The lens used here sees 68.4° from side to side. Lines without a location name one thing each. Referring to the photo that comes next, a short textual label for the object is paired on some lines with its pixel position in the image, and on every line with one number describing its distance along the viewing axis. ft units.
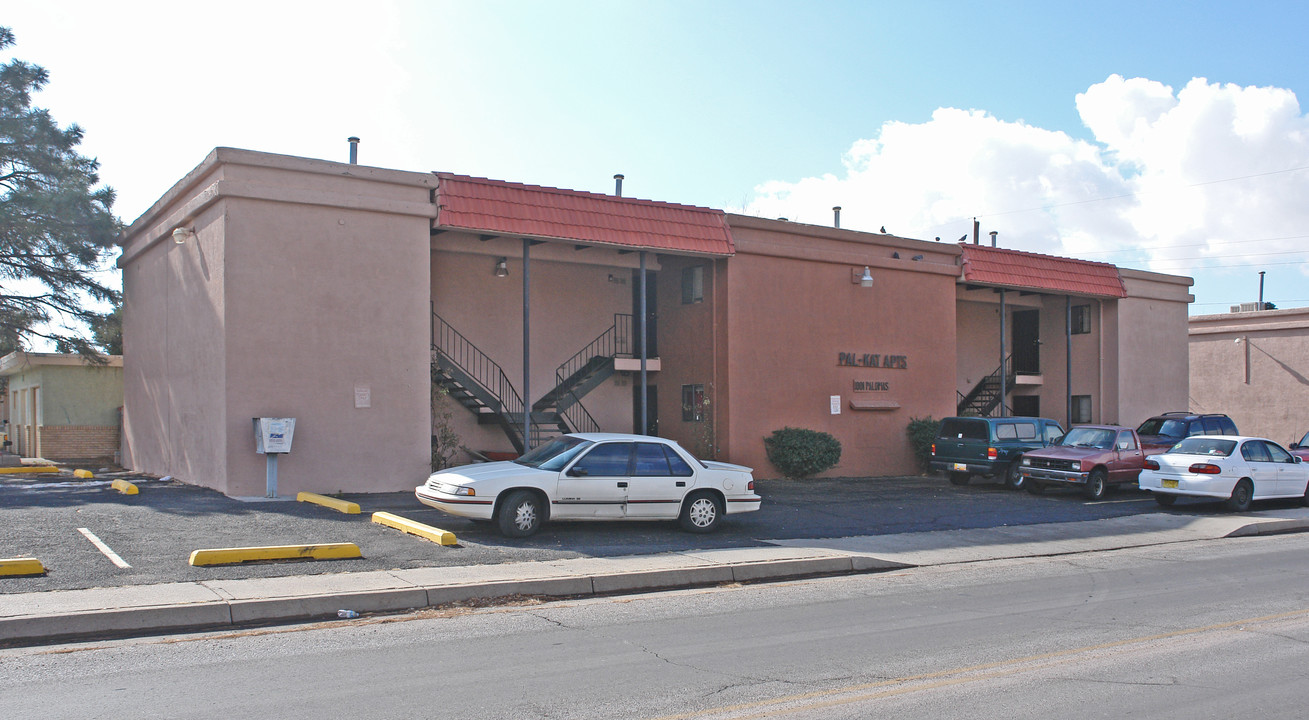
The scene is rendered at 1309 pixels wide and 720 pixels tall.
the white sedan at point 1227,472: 58.65
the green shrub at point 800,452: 71.77
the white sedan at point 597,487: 40.83
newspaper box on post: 51.08
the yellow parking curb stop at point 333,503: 46.19
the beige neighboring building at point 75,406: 83.35
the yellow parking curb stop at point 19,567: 30.52
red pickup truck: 64.13
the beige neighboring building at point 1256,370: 111.14
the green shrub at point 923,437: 79.92
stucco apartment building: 54.19
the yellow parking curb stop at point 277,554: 33.37
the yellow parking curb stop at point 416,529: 38.75
